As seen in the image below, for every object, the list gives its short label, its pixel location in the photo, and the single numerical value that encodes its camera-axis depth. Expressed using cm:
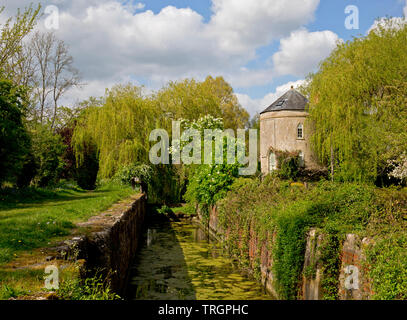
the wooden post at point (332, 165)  2543
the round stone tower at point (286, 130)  3288
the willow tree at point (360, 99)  2159
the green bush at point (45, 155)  1947
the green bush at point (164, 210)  2302
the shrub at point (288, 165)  3170
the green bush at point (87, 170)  2742
